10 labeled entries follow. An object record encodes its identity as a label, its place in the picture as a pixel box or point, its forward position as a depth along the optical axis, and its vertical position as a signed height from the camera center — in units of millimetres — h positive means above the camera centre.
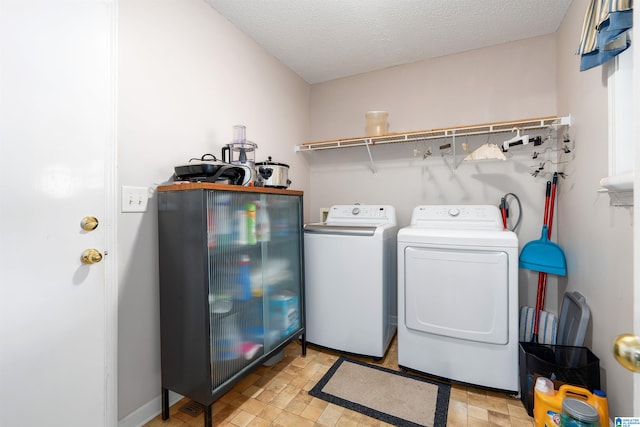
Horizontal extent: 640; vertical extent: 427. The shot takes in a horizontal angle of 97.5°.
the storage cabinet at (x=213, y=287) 1357 -389
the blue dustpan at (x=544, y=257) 1932 -323
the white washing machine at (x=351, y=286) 1998 -551
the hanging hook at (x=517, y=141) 1890 +484
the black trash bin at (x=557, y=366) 1383 -814
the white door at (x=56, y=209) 1022 +26
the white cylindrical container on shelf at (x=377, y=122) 2525 +818
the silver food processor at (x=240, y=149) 1774 +441
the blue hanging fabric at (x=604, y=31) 1080 +763
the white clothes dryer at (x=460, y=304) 1646 -574
